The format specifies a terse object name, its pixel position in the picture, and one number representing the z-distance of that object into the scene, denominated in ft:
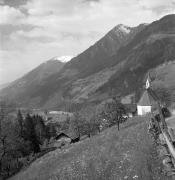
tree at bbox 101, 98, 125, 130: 258.26
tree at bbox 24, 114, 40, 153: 390.21
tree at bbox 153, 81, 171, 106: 334.01
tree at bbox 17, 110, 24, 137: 406.00
